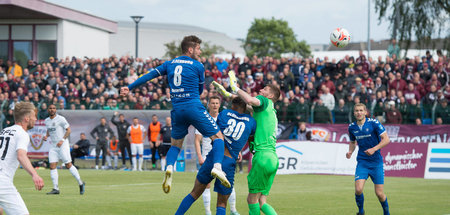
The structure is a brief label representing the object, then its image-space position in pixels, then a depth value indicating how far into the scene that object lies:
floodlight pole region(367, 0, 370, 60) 56.49
